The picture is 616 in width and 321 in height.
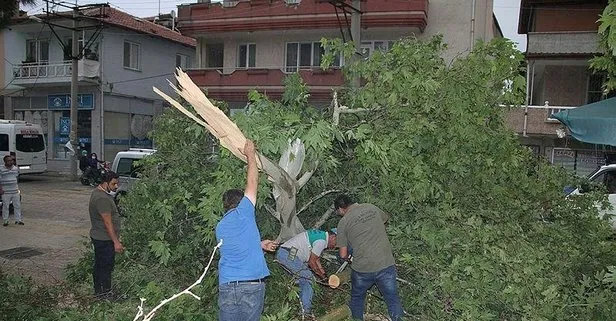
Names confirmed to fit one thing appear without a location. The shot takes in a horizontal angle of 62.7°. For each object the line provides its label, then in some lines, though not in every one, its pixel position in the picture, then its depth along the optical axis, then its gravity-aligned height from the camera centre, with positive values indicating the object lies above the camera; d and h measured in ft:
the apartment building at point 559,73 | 54.19 +7.09
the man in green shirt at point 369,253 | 16.01 -4.05
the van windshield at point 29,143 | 64.19 -3.84
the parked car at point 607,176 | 34.65 -2.93
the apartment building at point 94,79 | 81.76 +6.17
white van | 62.95 -4.00
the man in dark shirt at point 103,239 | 19.56 -4.79
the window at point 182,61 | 97.49 +11.30
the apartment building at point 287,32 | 62.69 +12.25
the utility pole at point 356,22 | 40.94 +8.42
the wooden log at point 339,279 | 17.30 -5.39
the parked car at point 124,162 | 44.42 -4.03
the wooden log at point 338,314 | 16.07 -6.12
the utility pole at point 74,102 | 70.44 +1.83
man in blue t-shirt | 12.89 -3.66
